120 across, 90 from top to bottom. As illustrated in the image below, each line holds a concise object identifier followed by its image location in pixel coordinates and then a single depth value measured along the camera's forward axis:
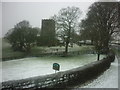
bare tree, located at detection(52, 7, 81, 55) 20.97
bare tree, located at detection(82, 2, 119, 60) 16.51
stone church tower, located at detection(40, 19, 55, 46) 22.51
